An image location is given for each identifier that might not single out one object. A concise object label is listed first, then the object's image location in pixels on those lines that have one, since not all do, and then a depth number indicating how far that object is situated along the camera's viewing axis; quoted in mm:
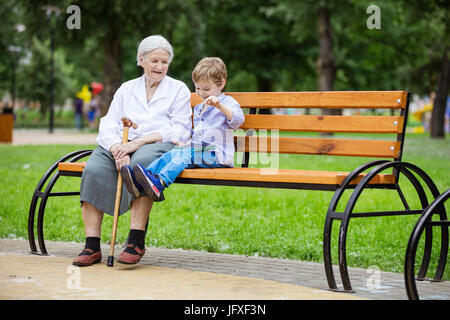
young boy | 4675
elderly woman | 4695
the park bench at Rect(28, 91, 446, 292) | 4133
